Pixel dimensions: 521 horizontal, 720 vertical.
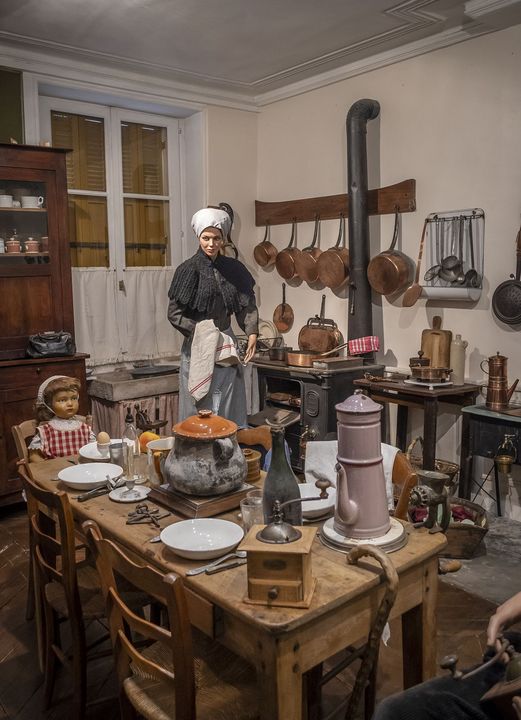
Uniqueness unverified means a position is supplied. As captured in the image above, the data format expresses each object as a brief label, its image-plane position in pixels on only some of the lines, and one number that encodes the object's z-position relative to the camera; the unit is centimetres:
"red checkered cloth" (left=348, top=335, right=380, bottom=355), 462
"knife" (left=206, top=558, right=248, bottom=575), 164
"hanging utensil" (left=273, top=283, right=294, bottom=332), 554
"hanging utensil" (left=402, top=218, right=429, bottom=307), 442
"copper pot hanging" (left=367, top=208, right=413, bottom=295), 452
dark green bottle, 177
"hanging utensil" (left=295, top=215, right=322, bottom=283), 520
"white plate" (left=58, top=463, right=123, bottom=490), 232
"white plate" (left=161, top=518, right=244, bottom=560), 170
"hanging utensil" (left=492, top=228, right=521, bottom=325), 388
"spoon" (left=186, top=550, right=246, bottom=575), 164
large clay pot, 197
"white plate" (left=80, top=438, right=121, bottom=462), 262
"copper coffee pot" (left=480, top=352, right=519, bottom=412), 377
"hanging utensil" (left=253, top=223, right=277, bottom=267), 564
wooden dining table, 143
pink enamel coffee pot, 173
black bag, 419
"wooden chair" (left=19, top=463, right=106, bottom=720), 203
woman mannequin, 392
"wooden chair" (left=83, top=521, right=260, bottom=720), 150
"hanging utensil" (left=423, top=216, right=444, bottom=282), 432
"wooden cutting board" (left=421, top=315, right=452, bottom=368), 424
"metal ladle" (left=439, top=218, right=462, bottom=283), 420
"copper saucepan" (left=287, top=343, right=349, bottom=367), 462
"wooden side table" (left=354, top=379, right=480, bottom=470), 389
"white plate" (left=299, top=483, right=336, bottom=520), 197
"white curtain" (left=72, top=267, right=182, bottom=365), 512
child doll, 309
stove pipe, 457
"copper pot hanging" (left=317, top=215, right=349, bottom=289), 493
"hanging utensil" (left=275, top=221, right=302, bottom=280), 539
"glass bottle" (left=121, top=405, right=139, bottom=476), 243
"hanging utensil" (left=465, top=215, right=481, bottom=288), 411
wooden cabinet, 412
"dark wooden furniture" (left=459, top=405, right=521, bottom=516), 358
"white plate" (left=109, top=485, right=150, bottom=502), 218
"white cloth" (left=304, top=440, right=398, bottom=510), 230
